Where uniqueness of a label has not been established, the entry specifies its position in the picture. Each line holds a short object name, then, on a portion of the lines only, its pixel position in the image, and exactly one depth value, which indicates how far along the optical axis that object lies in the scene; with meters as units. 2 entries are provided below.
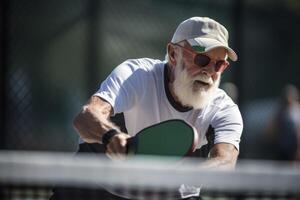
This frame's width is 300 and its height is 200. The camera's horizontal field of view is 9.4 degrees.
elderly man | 7.23
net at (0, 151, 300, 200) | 5.05
